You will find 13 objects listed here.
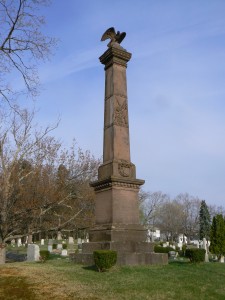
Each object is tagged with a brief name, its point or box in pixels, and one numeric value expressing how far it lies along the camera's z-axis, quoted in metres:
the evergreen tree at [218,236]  22.72
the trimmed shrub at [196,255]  11.96
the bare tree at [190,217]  82.62
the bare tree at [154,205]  75.23
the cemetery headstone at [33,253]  15.96
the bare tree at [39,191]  19.53
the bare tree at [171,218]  84.13
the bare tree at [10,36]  9.27
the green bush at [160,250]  26.70
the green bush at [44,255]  13.27
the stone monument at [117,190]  10.96
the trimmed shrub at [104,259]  9.47
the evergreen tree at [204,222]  70.63
